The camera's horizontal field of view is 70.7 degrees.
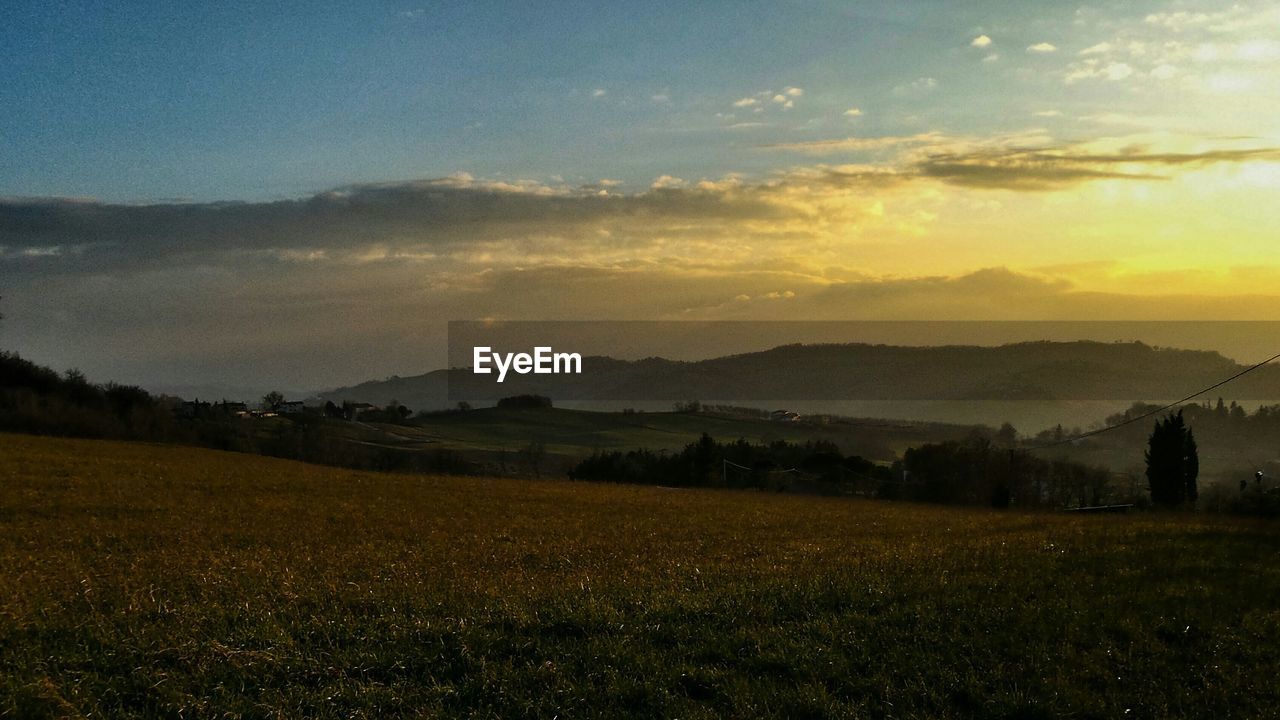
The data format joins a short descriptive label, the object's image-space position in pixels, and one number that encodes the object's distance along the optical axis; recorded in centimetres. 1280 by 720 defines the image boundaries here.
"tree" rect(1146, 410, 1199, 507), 6962
